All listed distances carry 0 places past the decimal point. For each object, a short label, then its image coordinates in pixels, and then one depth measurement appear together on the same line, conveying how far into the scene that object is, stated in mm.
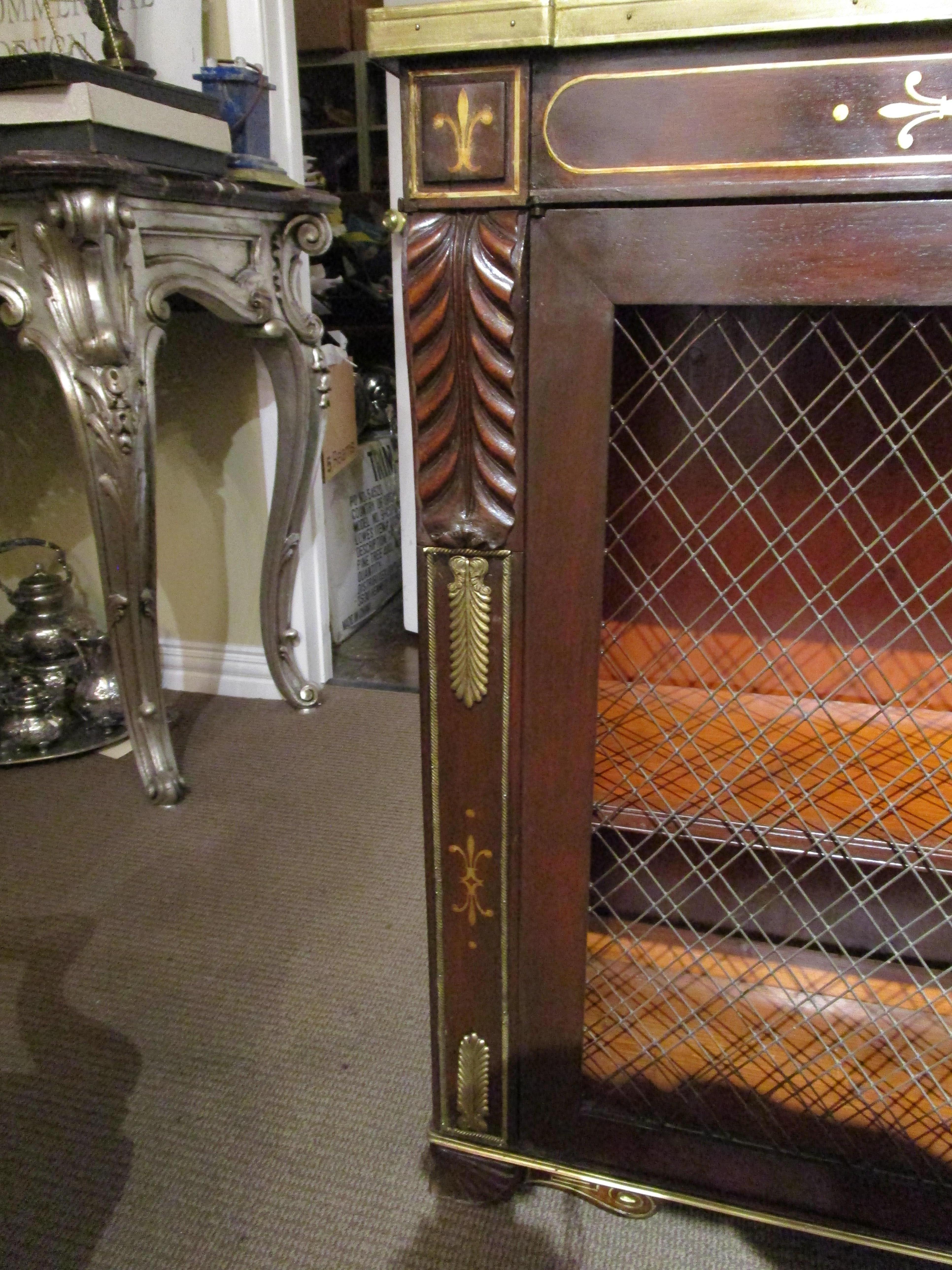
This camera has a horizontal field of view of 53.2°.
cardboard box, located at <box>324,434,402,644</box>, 2139
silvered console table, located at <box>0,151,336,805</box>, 1183
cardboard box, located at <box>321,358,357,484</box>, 2004
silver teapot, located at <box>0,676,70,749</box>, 1682
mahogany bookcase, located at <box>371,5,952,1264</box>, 566
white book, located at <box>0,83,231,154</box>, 1148
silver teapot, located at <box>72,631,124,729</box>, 1727
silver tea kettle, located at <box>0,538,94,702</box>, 1707
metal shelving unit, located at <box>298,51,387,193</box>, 3287
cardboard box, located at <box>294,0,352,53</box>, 3115
